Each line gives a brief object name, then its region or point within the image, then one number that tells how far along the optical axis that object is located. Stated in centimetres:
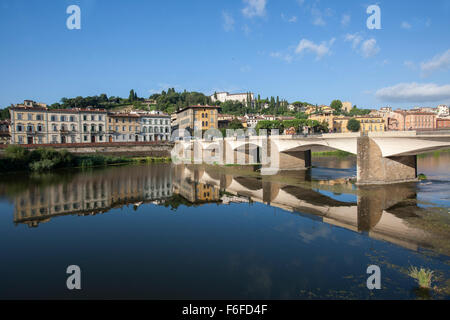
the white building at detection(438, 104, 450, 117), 15745
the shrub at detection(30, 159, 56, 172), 4022
